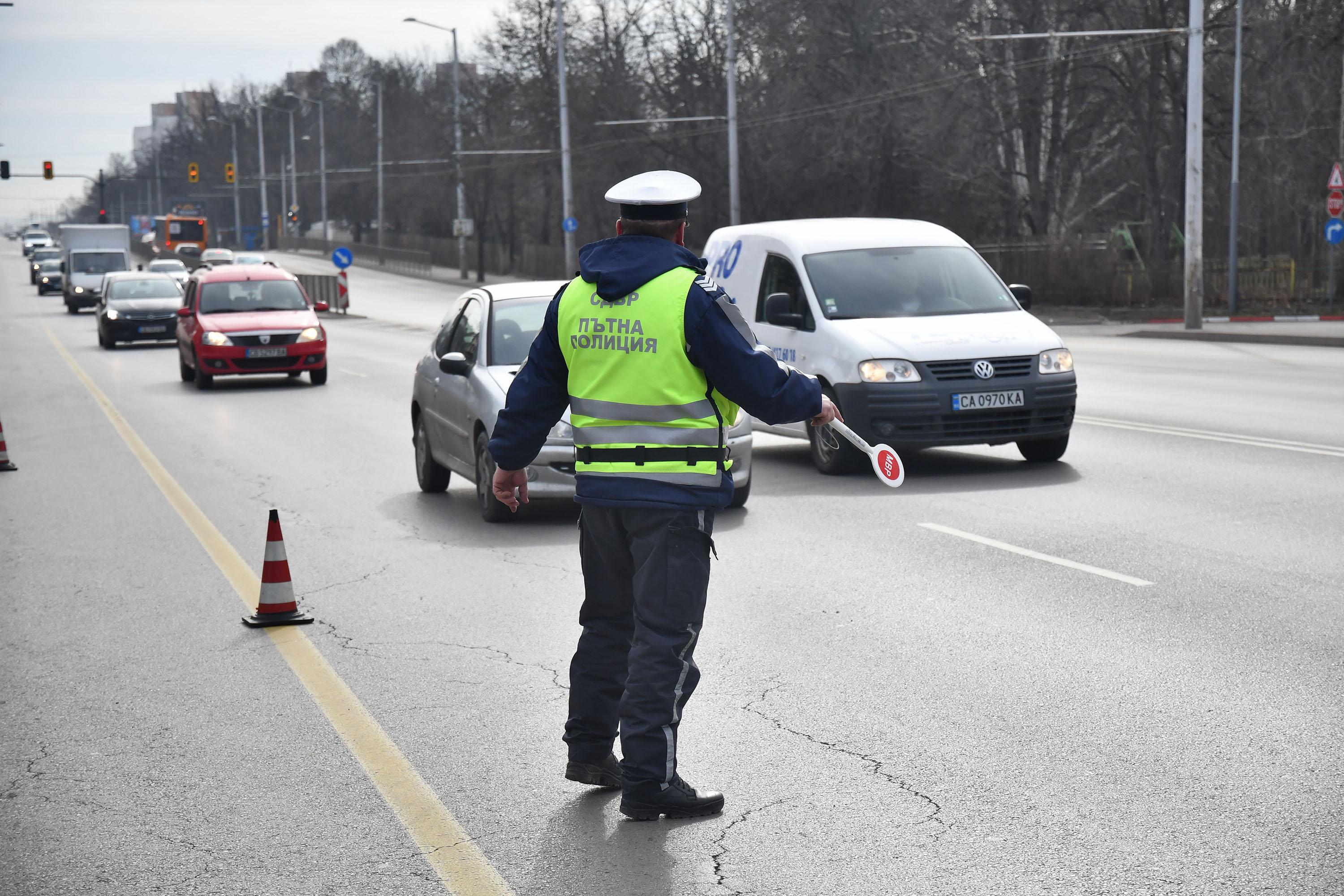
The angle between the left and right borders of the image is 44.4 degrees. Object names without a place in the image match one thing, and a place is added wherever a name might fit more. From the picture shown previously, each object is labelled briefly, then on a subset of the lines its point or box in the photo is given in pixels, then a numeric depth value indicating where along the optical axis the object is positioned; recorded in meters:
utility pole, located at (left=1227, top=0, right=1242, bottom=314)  33.50
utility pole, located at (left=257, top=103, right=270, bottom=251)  115.21
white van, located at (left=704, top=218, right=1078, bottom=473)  12.02
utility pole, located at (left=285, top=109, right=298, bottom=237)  97.69
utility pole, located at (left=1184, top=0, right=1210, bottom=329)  30.16
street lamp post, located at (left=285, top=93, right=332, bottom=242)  95.88
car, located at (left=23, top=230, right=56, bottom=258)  124.00
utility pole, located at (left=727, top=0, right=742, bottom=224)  46.03
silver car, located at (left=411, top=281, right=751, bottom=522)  10.34
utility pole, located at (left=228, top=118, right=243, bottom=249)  114.56
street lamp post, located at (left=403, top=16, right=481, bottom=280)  71.62
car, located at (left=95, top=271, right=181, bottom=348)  33.38
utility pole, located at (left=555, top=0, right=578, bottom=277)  55.09
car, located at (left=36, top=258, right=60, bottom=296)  69.75
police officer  4.59
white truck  52.41
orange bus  102.31
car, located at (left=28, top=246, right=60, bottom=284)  76.75
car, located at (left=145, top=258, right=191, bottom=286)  63.56
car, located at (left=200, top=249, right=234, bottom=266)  67.50
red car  22.89
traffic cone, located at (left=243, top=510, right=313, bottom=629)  7.55
